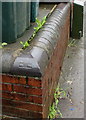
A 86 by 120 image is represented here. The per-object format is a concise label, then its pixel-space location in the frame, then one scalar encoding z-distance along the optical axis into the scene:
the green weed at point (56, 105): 3.07
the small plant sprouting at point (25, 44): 2.66
